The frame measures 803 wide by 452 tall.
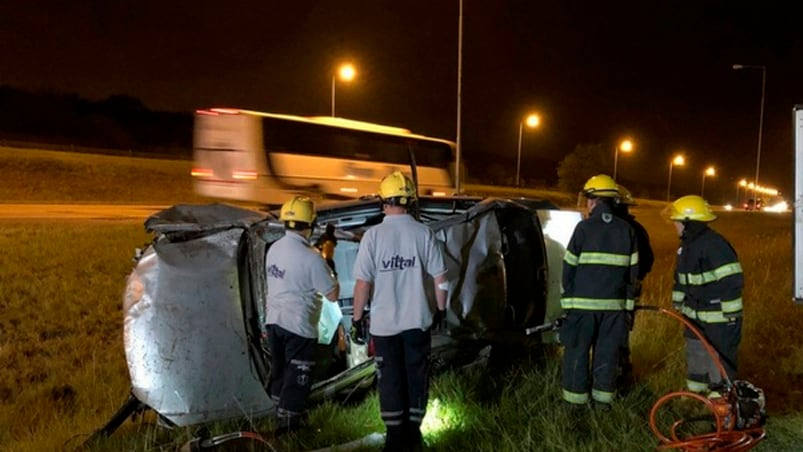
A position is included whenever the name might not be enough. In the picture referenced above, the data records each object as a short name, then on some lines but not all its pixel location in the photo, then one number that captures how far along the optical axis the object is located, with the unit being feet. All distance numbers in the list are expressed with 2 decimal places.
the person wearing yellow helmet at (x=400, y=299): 13.58
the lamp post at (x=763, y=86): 100.12
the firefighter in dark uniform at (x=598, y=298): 15.16
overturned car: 15.48
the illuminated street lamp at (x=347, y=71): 74.63
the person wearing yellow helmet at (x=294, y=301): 15.23
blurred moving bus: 58.34
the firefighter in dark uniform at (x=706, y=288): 15.02
